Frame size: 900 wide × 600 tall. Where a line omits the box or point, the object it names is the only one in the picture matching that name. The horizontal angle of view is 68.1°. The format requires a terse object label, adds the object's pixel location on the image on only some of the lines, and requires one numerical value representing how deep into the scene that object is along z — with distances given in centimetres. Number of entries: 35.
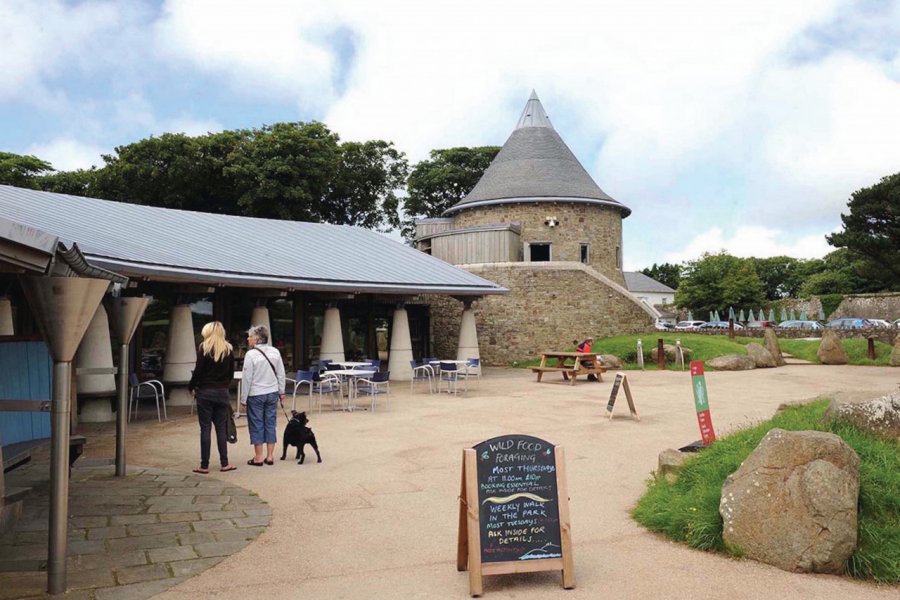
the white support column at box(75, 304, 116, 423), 1214
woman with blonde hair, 761
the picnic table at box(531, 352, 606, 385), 1858
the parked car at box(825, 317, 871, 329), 3791
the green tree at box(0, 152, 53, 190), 3544
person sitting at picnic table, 1945
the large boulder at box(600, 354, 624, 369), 2362
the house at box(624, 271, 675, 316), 7412
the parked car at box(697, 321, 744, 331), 4279
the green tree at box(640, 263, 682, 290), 8619
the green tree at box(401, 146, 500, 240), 4975
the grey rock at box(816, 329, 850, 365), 2477
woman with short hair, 793
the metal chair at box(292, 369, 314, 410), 1312
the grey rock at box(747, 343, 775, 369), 2372
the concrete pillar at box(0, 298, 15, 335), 911
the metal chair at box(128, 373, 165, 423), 1231
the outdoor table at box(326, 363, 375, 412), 1233
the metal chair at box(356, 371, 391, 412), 1312
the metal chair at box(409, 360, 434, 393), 2040
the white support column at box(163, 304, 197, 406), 1408
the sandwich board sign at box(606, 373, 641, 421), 1154
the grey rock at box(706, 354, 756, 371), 2300
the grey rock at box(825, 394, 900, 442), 614
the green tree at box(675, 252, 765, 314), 5203
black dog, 822
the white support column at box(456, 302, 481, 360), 2238
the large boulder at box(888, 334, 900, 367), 2339
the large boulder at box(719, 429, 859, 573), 463
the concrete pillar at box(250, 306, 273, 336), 1630
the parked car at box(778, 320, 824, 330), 3786
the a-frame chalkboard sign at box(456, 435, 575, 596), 443
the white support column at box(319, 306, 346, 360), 1827
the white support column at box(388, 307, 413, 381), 2047
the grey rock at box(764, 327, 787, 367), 2455
